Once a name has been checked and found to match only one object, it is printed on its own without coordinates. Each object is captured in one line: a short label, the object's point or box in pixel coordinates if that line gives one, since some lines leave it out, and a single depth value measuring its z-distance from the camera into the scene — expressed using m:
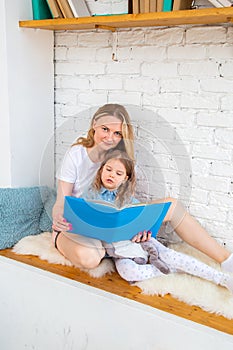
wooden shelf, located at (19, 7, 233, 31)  1.28
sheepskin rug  1.30
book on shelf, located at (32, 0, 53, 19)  1.64
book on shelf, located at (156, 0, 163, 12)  1.37
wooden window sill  1.23
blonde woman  1.41
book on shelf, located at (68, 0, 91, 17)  1.53
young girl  1.40
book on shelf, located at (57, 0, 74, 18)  1.53
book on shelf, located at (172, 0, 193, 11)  1.34
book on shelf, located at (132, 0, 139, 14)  1.38
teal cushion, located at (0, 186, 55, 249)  1.69
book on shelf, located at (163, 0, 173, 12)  1.36
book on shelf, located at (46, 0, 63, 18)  1.55
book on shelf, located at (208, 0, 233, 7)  1.27
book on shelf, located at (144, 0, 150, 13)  1.38
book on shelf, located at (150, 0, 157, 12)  1.37
